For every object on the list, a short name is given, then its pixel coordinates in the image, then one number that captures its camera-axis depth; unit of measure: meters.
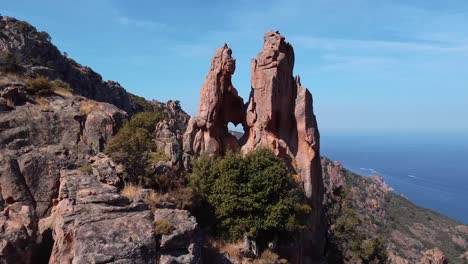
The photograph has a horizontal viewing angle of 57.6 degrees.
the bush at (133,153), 16.41
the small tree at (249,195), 17.91
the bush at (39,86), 19.53
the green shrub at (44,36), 74.94
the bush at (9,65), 22.47
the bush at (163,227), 12.81
